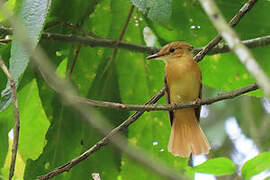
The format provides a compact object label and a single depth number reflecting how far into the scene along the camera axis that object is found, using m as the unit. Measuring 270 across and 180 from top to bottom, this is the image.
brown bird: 7.10
